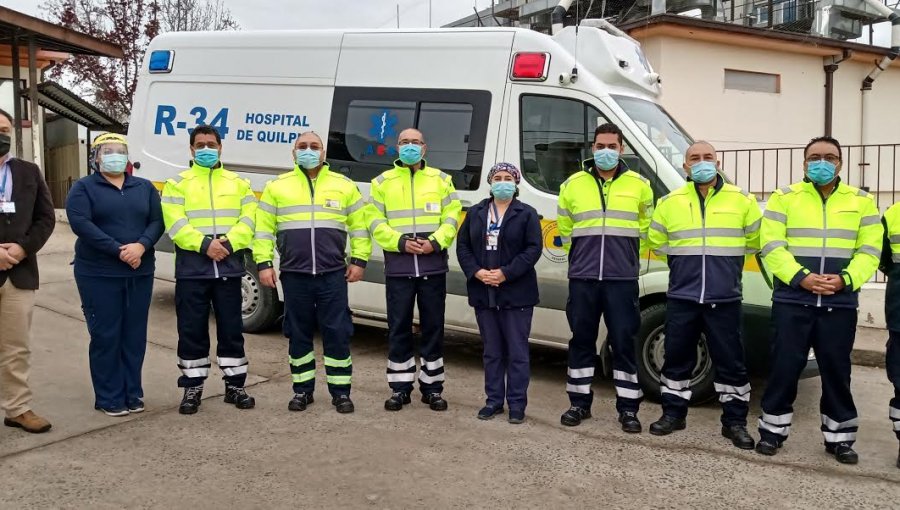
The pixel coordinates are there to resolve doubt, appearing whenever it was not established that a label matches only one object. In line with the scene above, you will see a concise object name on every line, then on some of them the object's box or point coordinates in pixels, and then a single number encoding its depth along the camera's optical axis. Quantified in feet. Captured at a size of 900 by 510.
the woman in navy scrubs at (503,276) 17.31
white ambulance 19.39
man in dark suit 15.83
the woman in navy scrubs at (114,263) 16.80
